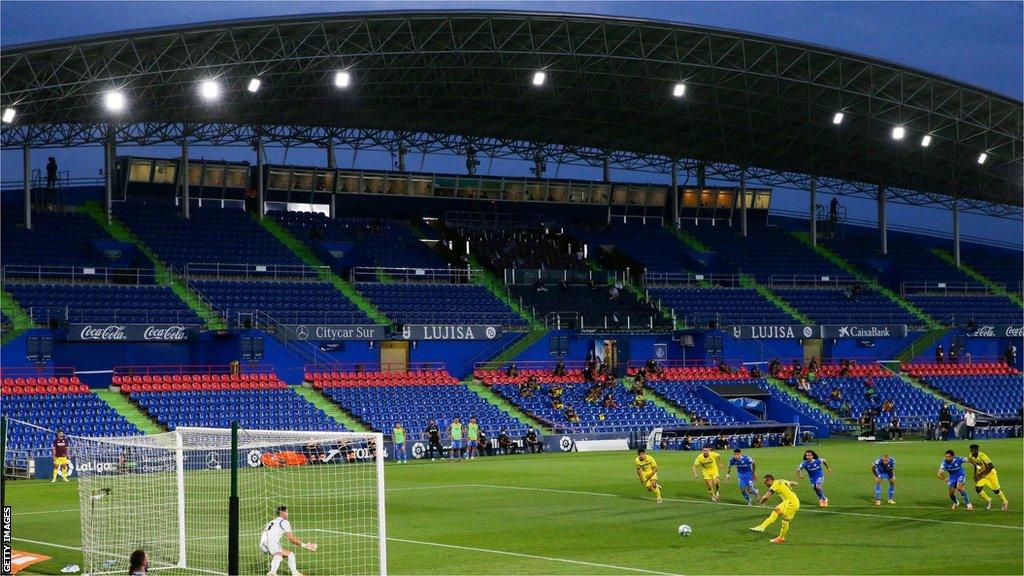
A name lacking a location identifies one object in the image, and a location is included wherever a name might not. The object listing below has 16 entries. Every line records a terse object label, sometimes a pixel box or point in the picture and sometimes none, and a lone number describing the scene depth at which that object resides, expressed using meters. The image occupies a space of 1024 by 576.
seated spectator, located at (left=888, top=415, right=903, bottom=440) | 60.81
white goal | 23.31
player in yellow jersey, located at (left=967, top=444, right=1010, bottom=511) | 29.88
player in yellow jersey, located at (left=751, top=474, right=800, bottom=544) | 25.45
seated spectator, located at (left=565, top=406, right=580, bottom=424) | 57.22
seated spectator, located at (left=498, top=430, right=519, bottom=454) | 53.34
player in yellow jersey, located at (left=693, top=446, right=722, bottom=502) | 33.66
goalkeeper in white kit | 20.69
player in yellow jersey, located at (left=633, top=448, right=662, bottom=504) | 33.44
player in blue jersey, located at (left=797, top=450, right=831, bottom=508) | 31.03
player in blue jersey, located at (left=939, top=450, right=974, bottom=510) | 30.44
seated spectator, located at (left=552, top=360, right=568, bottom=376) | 62.63
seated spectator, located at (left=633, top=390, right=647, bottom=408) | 59.84
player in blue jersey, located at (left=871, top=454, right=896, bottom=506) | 31.77
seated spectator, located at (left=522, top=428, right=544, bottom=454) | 54.12
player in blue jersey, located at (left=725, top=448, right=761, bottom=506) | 32.00
